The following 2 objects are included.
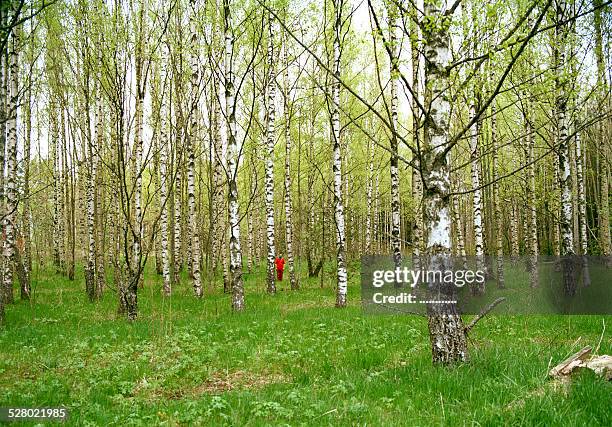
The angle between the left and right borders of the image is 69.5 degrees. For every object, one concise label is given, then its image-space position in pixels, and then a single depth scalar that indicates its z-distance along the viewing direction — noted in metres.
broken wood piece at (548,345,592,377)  4.67
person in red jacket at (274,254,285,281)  21.35
